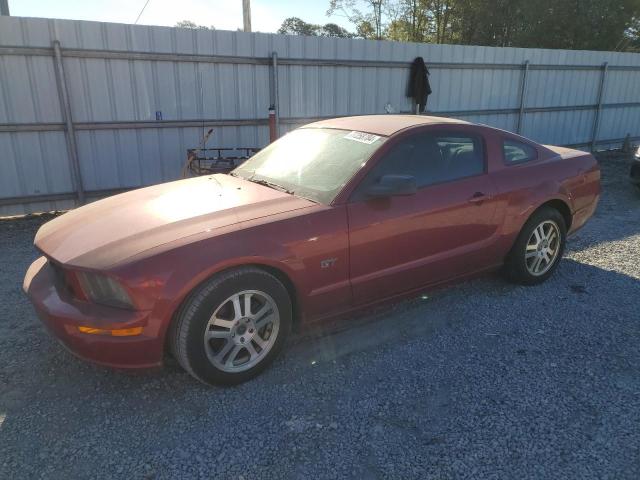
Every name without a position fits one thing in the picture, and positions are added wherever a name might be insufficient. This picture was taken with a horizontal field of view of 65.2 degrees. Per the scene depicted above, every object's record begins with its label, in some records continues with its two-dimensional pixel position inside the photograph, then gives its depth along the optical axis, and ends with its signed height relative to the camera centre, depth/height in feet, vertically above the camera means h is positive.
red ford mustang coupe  8.73 -3.23
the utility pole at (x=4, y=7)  21.84 +2.72
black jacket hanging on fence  30.17 -0.60
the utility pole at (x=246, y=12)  28.89 +3.28
